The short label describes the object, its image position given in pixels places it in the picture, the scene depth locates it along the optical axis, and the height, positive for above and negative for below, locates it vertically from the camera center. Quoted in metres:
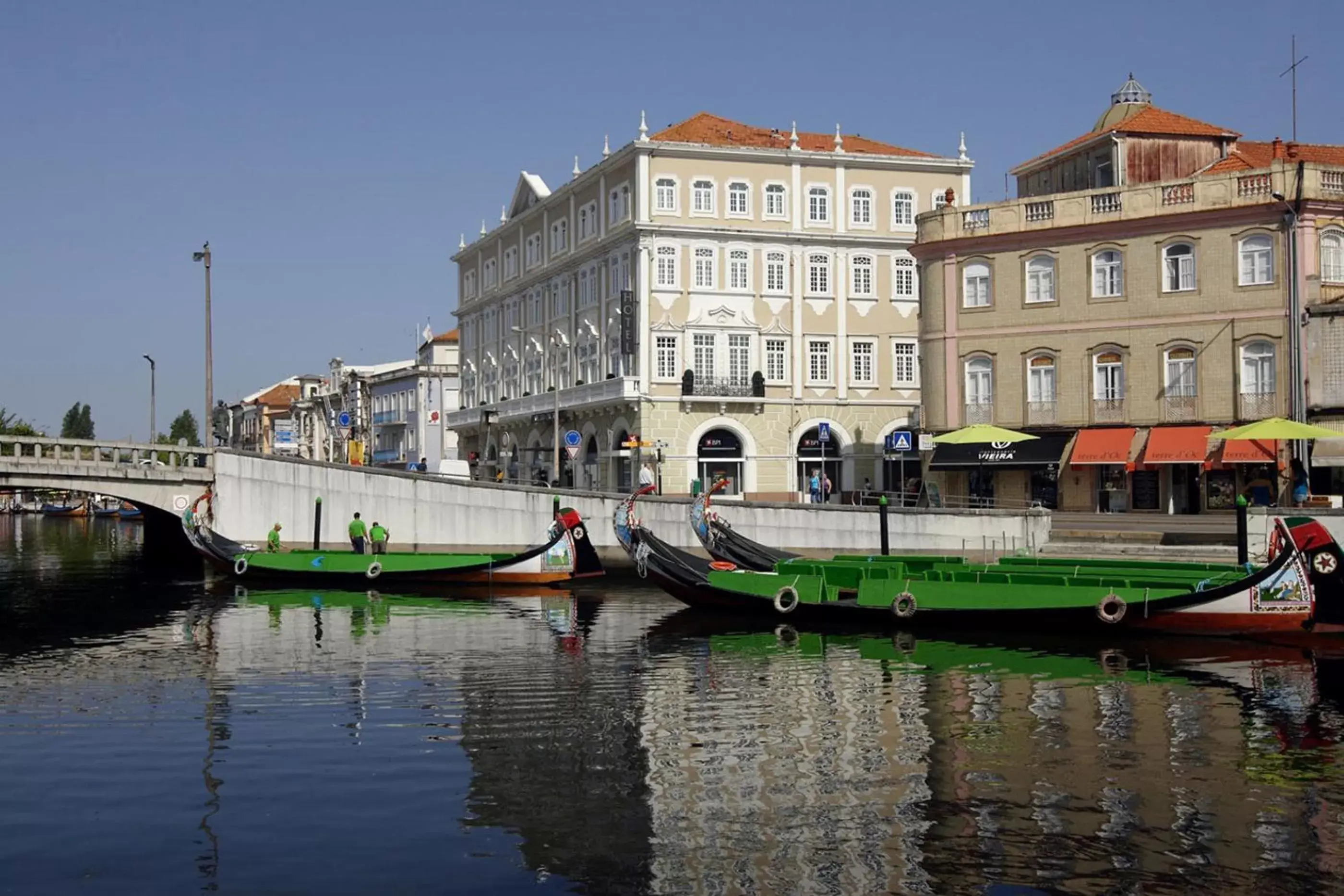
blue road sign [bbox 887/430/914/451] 58.27 +2.63
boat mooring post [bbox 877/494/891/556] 42.41 -0.66
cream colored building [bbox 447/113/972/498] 65.50 +9.75
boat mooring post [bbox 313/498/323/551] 52.22 -0.64
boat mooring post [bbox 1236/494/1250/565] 33.69 -0.82
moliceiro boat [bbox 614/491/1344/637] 28.38 -2.00
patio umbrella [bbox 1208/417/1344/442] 39.09 +1.93
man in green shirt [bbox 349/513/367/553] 49.31 -0.92
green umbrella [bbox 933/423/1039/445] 46.41 +2.24
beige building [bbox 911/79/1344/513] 44.25 +5.97
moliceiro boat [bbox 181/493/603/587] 43.09 -1.87
